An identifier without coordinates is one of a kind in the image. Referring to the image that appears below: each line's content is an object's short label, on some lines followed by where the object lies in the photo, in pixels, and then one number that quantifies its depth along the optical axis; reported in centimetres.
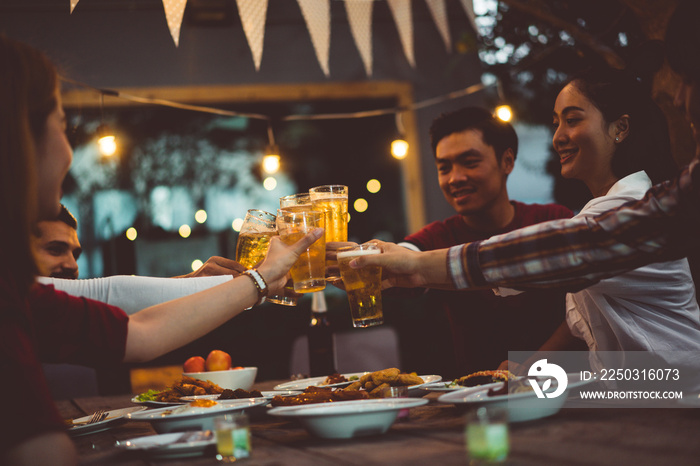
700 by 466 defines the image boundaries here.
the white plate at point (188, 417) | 146
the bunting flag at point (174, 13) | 214
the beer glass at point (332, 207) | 190
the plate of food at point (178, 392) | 187
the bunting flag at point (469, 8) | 269
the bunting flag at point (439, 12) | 250
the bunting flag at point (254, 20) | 233
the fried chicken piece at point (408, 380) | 176
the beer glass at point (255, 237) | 201
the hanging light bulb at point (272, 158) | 420
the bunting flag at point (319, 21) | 243
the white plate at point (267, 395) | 179
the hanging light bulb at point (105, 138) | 375
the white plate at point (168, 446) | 122
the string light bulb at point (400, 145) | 448
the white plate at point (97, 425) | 168
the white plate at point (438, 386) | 168
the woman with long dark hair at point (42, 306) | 100
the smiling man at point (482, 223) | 268
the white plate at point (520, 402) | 128
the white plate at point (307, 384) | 200
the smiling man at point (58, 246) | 272
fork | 177
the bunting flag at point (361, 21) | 253
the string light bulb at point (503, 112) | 444
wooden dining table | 100
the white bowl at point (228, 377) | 217
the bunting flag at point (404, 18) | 268
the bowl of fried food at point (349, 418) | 126
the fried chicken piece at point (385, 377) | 175
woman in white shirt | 176
